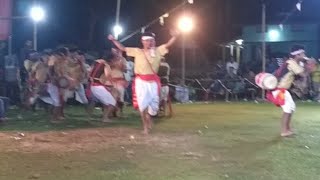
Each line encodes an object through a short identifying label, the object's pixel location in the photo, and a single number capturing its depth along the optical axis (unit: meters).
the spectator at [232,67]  25.86
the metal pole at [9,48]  22.84
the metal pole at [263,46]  23.78
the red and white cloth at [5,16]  13.98
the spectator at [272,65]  25.09
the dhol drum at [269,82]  11.40
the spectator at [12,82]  20.83
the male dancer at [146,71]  11.70
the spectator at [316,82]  23.91
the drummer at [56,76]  14.41
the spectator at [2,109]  14.47
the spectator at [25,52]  20.47
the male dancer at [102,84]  14.39
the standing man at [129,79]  20.02
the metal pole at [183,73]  24.80
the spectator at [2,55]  20.92
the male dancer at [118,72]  14.82
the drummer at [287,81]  11.42
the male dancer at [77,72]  14.81
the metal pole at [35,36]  21.17
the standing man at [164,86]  15.81
